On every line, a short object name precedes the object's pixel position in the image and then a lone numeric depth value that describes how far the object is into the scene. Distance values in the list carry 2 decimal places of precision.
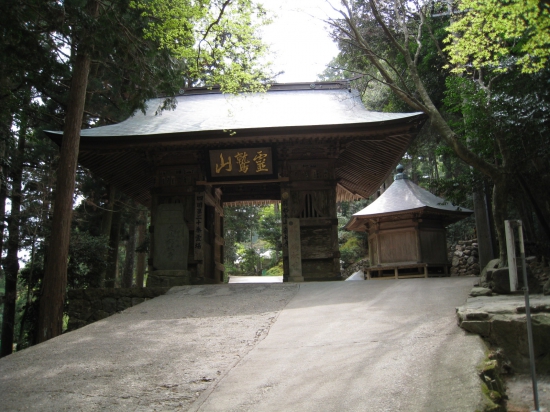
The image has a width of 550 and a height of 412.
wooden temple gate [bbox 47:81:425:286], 10.59
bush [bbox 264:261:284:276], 25.05
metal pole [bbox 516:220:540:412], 3.75
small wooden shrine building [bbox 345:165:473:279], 14.42
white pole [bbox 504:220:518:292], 3.97
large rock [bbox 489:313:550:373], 4.72
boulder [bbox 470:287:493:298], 6.95
